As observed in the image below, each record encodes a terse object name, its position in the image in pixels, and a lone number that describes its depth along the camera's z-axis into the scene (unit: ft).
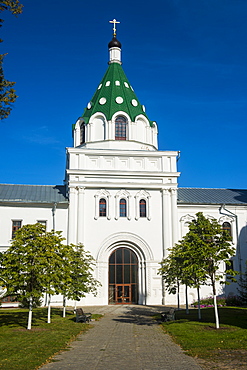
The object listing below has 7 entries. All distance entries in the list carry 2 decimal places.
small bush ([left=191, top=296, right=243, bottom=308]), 98.09
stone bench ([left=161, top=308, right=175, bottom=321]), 67.05
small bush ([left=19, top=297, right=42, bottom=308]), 61.62
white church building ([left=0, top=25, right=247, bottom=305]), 106.32
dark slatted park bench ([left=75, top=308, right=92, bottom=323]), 68.80
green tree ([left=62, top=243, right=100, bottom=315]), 73.97
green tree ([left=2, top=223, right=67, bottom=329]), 57.72
